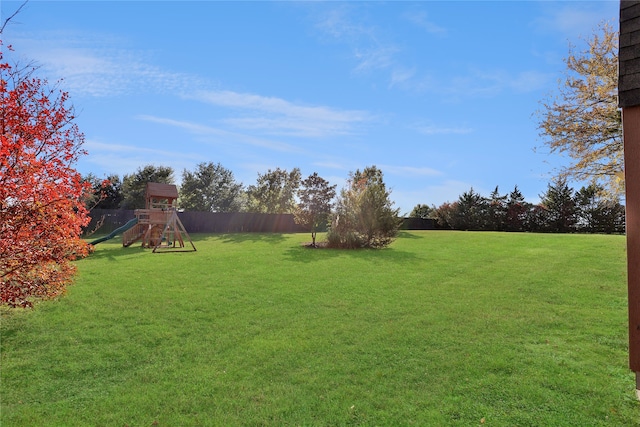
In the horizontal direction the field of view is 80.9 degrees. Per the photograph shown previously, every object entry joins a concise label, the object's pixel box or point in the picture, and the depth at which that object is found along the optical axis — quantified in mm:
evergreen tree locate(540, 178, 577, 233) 27766
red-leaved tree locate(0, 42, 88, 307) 5512
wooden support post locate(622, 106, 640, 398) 2820
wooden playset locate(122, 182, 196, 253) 16781
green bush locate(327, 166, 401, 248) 16391
